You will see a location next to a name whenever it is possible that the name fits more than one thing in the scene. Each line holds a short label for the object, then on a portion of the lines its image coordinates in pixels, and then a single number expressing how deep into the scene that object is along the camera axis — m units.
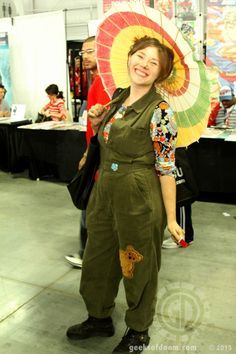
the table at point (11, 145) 6.13
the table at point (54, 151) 5.40
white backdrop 6.45
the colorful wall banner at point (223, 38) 5.41
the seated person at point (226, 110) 4.88
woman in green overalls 1.78
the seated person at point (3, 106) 6.76
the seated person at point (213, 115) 5.17
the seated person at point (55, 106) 6.24
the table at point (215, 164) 4.49
